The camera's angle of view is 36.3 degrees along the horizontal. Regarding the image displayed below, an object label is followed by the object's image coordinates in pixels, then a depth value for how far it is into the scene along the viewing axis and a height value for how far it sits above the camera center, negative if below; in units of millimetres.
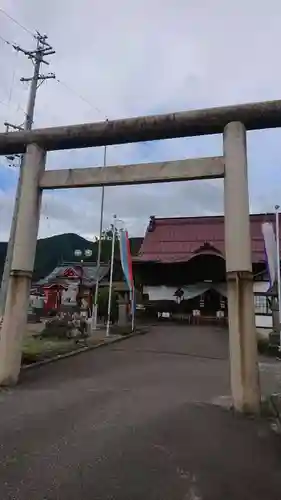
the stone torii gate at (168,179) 6699 +2813
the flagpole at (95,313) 20655 +966
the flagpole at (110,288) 18238 +2083
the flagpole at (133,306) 20086 +1355
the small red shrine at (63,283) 31391 +3831
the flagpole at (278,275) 11125 +1677
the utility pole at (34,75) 19312 +12068
